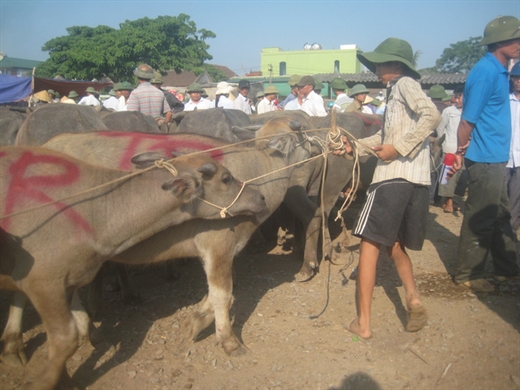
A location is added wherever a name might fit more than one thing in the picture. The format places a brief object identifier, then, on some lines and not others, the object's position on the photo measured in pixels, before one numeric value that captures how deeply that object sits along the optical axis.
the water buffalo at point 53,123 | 5.19
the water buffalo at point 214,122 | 5.75
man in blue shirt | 4.80
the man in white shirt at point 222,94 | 10.72
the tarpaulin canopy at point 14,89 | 14.80
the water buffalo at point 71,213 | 3.08
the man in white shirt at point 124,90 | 12.18
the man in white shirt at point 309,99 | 9.65
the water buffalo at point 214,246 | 3.97
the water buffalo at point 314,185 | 5.76
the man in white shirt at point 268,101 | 11.23
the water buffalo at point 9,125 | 5.98
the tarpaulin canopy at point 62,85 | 17.06
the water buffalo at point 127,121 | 5.99
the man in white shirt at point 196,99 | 10.50
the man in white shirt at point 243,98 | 10.80
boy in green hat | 3.99
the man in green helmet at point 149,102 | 8.43
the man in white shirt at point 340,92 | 11.68
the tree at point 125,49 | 30.86
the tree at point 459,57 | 70.69
